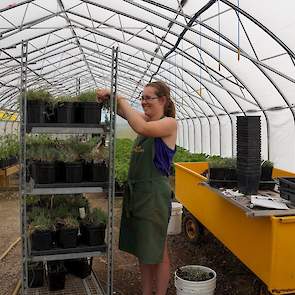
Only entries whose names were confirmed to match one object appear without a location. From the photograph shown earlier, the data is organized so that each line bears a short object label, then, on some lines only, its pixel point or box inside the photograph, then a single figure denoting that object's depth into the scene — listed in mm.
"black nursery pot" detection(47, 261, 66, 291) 2873
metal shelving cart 2433
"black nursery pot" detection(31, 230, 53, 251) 2475
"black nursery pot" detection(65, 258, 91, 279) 3119
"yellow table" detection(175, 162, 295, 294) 2096
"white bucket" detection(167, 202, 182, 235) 4521
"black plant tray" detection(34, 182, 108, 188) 2460
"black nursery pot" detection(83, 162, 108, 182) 2575
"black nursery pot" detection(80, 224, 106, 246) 2598
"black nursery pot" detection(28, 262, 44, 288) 2915
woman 2387
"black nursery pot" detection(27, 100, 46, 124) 2471
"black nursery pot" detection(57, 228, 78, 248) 2533
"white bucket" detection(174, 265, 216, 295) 2581
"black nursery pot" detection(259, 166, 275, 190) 3226
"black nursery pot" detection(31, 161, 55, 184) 2471
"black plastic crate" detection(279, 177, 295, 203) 2561
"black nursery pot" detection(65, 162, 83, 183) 2516
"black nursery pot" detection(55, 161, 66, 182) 2548
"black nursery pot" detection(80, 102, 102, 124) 2527
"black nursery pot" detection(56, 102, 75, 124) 2511
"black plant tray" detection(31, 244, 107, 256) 2479
